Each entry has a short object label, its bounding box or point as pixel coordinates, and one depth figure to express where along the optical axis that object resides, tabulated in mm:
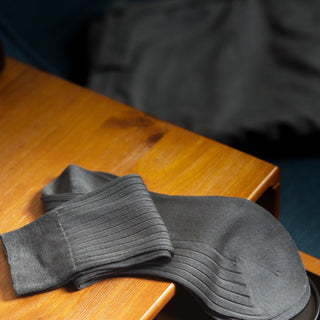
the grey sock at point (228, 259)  806
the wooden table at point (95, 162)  794
